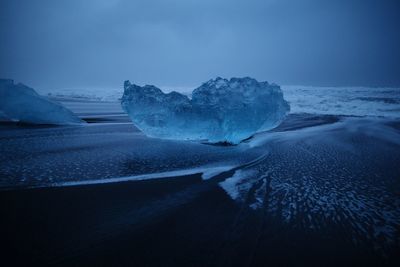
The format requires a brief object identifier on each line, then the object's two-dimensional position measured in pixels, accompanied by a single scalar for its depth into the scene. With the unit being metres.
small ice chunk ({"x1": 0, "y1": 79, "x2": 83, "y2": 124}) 5.45
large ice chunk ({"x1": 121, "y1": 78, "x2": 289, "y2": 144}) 4.34
